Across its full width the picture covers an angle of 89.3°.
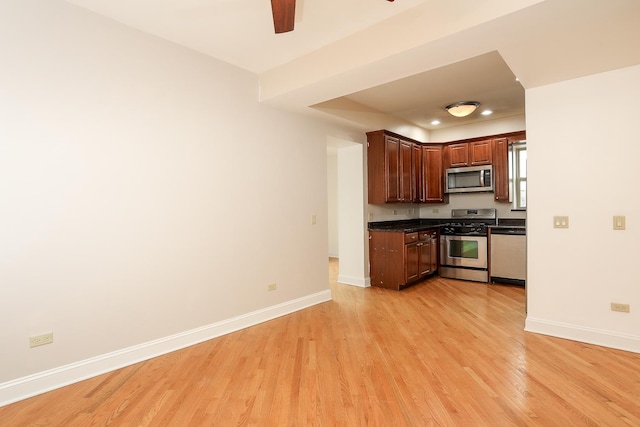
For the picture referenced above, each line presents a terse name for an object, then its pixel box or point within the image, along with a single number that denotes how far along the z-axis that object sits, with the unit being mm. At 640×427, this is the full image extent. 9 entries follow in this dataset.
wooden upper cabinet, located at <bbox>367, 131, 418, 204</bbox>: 5062
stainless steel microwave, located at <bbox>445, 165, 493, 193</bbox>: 5629
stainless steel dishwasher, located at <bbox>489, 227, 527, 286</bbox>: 4930
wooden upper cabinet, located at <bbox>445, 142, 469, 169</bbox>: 5891
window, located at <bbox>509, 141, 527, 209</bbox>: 5344
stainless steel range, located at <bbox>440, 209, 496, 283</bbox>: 5273
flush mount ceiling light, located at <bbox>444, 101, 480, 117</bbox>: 4481
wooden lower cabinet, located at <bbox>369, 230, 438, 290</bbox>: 4812
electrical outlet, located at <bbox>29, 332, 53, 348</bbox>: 2215
